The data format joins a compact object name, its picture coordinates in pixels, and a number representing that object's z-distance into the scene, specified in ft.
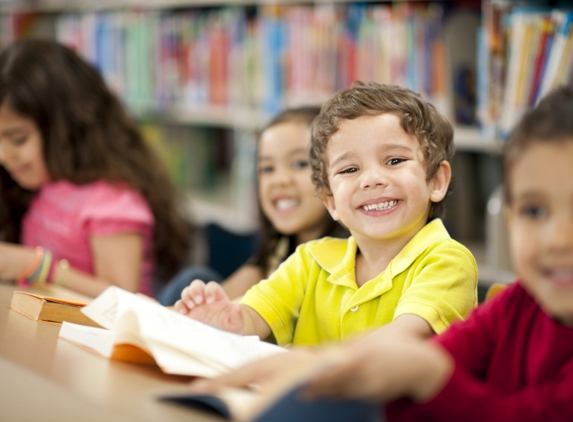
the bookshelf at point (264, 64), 7.27
